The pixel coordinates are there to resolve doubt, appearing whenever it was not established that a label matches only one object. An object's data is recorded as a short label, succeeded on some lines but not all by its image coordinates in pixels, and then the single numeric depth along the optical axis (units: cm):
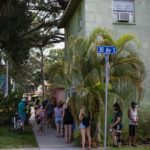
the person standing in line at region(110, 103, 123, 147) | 1727
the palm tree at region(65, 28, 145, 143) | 1758
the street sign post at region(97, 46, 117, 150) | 1385
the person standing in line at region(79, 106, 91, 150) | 1645
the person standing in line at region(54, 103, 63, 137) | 2172
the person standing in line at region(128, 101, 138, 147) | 1789
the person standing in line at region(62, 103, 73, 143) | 1895
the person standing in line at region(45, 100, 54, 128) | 2564
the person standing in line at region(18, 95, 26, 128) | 2345
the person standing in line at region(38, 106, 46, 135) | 2286
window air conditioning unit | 2092
